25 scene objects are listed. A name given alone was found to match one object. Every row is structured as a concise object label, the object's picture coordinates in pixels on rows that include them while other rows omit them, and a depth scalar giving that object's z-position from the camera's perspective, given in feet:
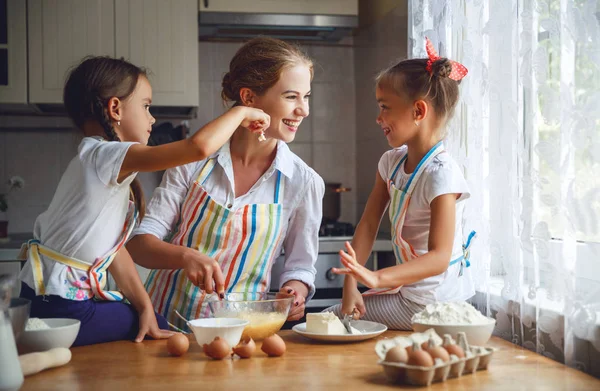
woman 5.82
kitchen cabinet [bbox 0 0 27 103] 9.40
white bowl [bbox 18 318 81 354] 4.07
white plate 4.58
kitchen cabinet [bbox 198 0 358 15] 9.68
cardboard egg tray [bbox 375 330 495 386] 3.51
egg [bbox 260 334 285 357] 4.24
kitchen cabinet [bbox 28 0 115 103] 9.47
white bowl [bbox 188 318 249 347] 4.30
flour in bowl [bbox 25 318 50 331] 4.11
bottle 3.38
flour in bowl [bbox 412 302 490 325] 4.20
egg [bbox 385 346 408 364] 3.58
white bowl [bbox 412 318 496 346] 4.13
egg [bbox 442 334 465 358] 3.66
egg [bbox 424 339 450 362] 3.56
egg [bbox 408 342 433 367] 3.48
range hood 9.70
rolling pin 3.76
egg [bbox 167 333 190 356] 4.27
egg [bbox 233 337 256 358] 4.20
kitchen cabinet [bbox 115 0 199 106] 9.65
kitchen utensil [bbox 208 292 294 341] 4.67
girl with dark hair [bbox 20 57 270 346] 4.56
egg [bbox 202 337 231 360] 4.13
